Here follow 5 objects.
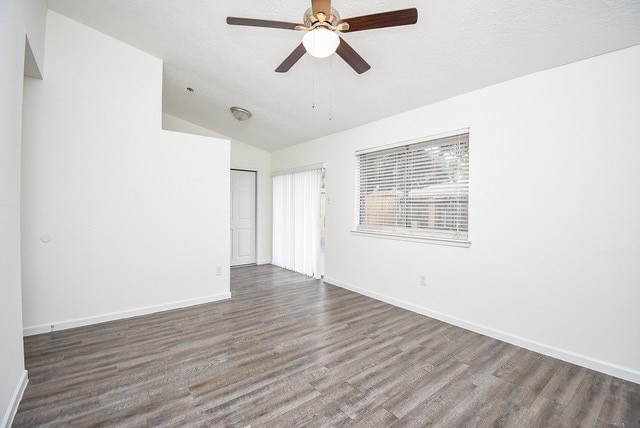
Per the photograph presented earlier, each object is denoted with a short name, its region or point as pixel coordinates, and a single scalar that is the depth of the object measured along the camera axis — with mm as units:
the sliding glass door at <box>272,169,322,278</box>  5039
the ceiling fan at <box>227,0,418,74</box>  1598
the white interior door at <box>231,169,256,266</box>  5867
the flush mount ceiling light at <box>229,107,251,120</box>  4289
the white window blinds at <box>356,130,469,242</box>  3066
